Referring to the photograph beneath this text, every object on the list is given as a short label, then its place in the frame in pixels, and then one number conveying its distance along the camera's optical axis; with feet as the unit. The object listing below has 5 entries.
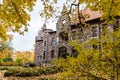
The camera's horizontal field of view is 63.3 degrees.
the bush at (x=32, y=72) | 25.69
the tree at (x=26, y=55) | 85.60
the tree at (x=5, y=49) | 59.05
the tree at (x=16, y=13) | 9.76
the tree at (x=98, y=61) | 7.32
